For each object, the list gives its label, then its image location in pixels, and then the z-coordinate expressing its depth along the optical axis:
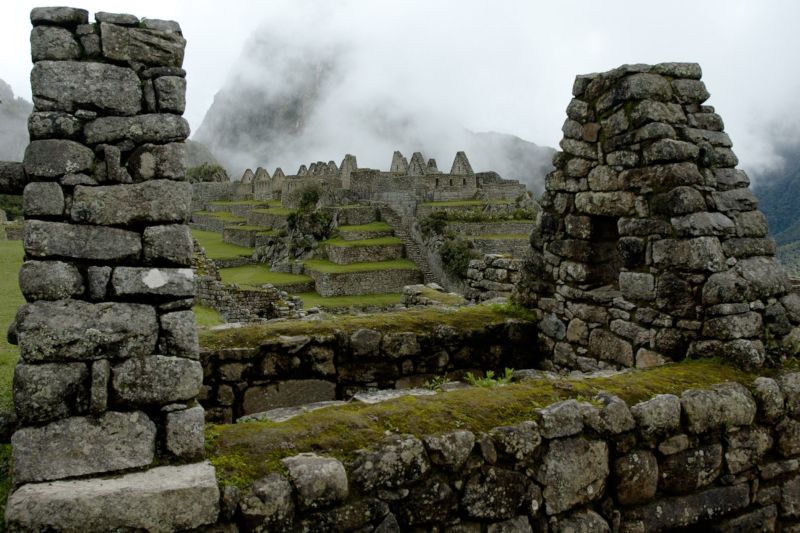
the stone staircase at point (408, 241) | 41.72
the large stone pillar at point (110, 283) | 3.34
